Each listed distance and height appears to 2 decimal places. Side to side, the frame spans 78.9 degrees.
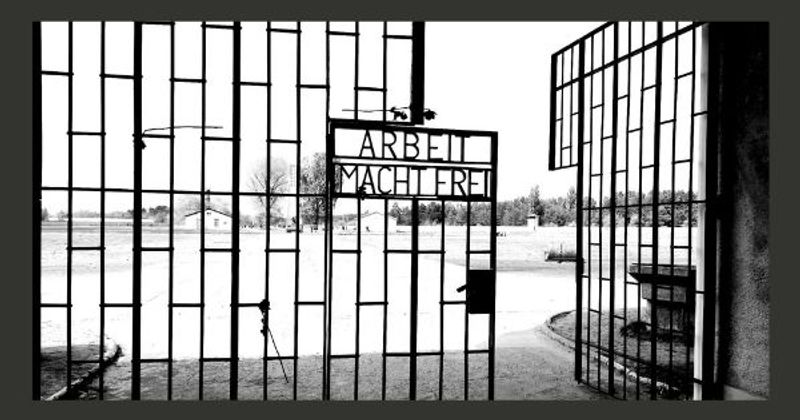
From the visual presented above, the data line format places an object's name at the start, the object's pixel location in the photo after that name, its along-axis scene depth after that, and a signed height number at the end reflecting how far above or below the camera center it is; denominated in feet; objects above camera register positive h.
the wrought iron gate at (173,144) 16.35 +2.16
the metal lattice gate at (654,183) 17.90 +1.08
